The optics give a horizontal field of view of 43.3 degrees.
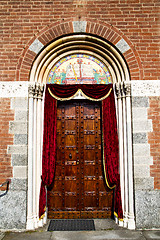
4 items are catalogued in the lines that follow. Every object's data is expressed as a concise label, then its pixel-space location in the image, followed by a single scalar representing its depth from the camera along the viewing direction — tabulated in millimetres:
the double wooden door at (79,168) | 4652
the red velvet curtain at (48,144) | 4480
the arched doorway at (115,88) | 4305
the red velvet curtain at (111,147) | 4465
